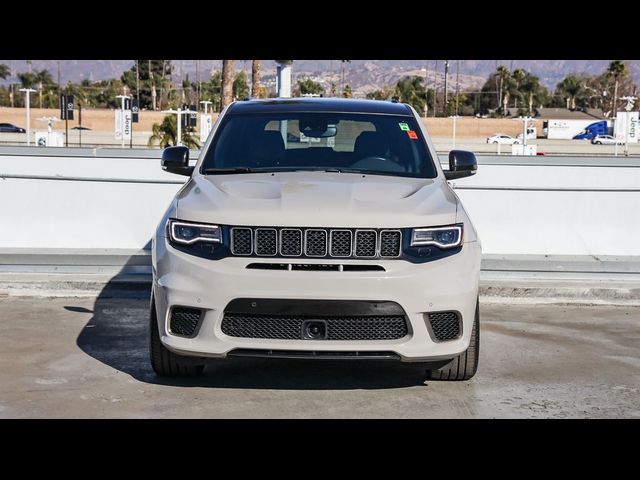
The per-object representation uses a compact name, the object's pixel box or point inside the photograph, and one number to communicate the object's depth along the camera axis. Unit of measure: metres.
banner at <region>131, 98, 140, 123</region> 57.94
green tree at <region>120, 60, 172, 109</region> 133.38
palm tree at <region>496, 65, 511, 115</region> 129.81
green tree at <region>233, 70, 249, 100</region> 129.00
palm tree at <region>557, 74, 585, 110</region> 152.38
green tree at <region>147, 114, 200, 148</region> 43.94
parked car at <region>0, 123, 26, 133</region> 84.25
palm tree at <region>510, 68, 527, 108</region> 134.62
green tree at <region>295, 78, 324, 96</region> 137.04
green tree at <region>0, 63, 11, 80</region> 144.38
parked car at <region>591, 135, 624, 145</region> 81.24
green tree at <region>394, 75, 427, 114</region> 118.44
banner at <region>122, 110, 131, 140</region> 43.19
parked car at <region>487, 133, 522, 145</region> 78.69
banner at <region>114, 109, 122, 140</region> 44.53
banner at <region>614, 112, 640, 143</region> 43.12
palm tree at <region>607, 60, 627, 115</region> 107.62
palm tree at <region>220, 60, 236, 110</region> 39.47
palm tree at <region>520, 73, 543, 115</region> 139.25
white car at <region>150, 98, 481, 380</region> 5.59
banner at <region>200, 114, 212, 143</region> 44.31
